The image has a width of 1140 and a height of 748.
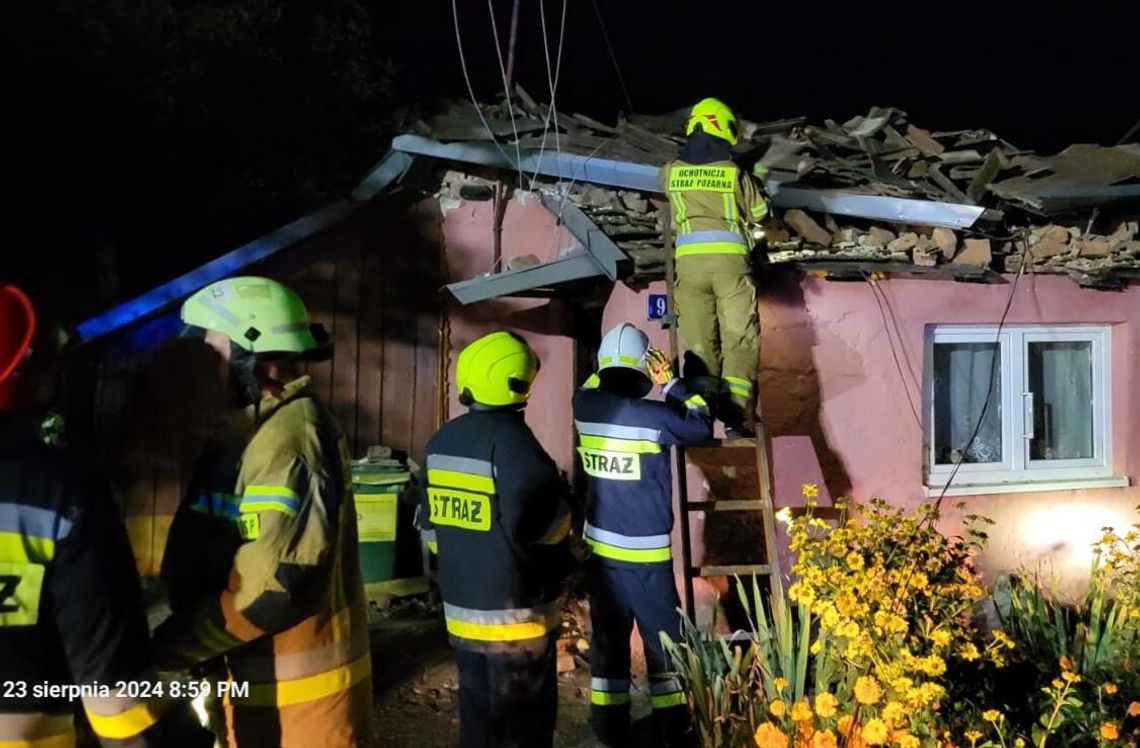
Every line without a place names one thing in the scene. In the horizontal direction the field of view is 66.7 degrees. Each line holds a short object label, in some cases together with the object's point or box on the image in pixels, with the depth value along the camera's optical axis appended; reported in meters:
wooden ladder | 4.76
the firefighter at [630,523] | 4.23
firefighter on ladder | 4.80
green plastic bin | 7.06
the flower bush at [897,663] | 3.21
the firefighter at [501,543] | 3.24
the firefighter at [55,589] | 1.95
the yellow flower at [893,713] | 3.03
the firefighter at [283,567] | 2.30
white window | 5.85
